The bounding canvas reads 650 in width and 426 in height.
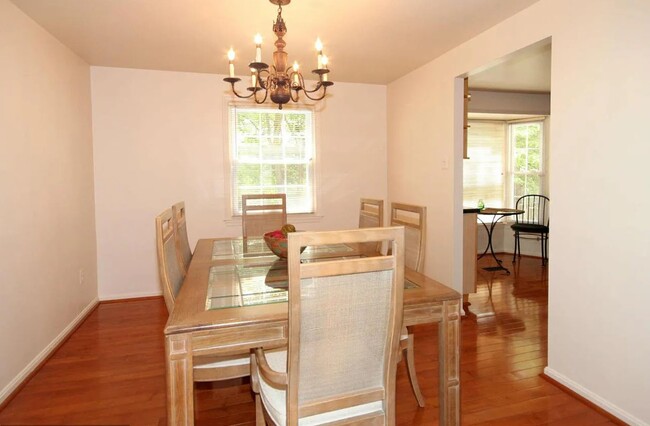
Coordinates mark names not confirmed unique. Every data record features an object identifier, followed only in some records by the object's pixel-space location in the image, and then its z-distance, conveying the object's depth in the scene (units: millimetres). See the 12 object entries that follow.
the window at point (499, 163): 5977
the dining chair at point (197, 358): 1604
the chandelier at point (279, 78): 2053
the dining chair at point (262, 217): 3305
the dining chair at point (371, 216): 2601
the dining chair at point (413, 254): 2048
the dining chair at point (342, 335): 1139
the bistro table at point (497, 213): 5131
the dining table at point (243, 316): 1285
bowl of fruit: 2044
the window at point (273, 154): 4215
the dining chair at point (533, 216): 5566
